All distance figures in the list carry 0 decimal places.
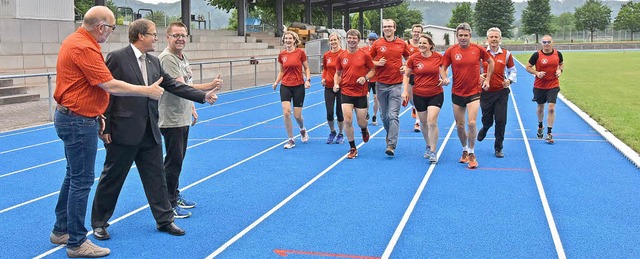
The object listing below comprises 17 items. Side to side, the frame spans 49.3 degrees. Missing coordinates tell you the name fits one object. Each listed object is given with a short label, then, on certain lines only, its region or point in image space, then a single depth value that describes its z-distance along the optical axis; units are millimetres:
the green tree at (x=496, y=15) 123812
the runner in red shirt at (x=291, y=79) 11016
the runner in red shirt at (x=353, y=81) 10000
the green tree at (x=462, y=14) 141250
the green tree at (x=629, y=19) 117688
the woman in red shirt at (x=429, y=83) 9367
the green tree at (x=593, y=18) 126188
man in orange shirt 4879
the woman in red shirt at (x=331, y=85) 11062
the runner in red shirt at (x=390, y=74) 10133
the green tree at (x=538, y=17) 118625
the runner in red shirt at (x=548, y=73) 11284
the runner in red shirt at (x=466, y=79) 9102
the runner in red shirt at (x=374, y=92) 12452
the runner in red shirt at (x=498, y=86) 9922
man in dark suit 5465
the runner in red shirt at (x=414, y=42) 11688
